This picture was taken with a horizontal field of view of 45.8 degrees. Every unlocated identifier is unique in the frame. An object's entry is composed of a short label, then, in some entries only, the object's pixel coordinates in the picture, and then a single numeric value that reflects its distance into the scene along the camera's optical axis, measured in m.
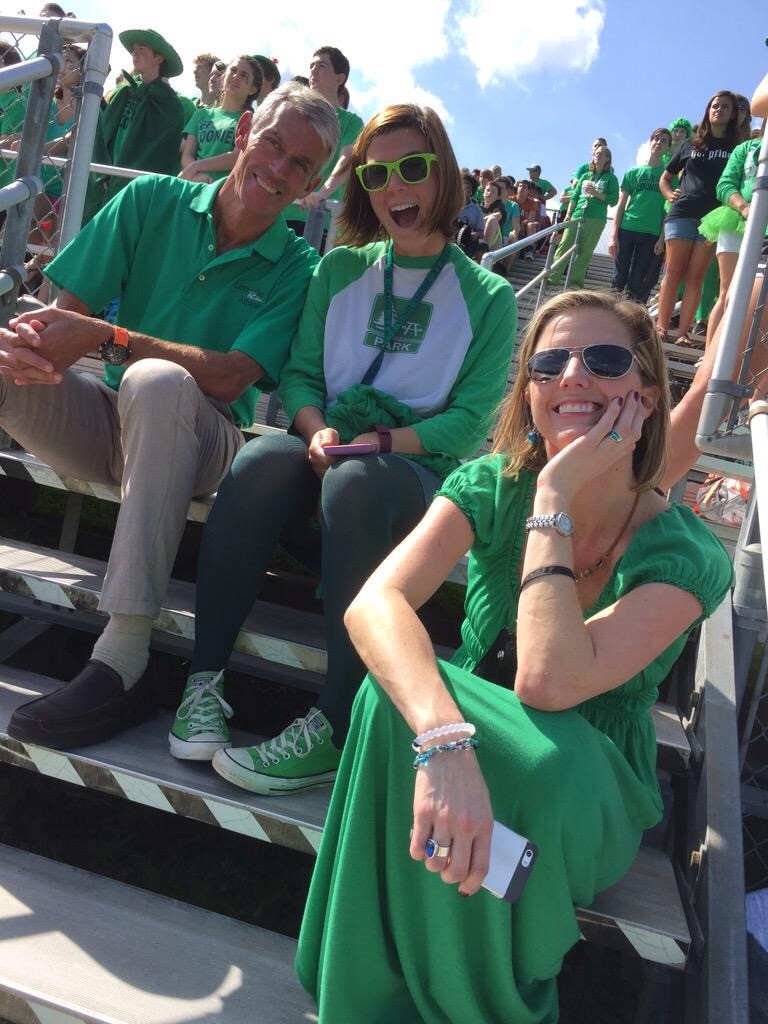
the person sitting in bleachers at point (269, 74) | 5.27
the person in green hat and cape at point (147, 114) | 5.04
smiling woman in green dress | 1.52
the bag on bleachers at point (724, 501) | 3.65
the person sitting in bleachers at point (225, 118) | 5.13
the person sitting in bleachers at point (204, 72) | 7.09
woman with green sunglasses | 2.16
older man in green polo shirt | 2.27
